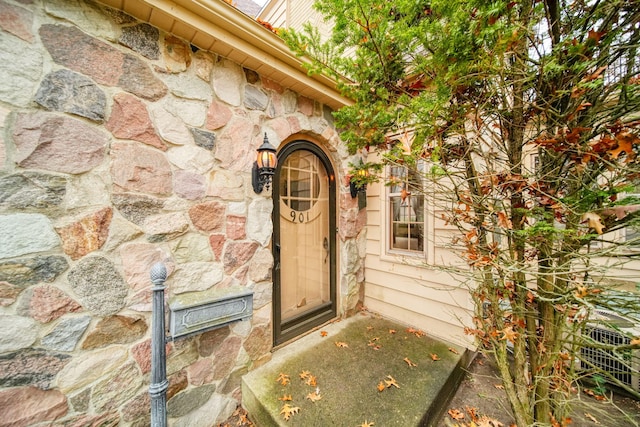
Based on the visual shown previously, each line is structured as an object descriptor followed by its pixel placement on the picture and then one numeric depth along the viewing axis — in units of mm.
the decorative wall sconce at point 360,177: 2523
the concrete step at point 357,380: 1686
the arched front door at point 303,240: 2420
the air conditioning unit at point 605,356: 2070
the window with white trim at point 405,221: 2912
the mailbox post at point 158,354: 1414
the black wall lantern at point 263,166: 1984
